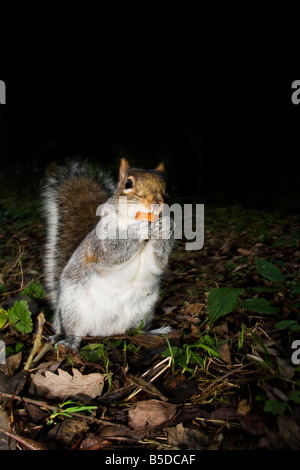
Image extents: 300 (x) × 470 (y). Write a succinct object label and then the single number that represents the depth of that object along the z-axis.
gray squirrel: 0.54
